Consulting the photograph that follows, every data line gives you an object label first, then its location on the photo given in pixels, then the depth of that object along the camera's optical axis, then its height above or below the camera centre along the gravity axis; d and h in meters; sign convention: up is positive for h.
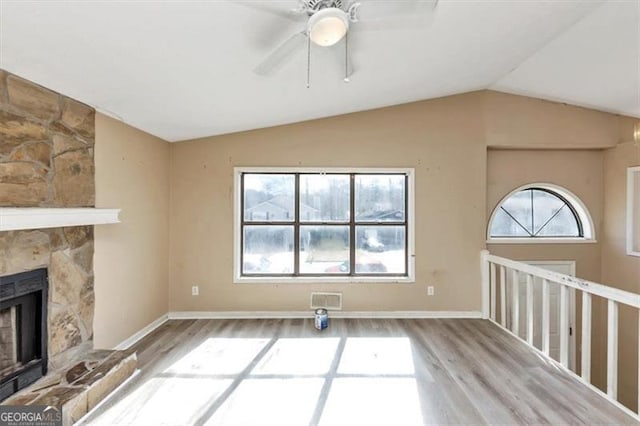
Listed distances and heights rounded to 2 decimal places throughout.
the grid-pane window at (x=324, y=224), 4.17 -0.18
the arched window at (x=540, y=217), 4.44 -0.07
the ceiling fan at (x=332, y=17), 1.48 +1.08
